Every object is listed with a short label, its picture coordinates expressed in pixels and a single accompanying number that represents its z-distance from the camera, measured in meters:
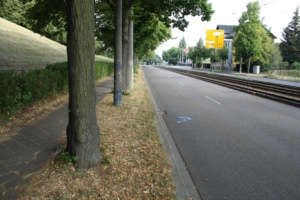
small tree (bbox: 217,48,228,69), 56.47
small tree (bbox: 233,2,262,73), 41.34
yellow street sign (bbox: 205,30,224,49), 36.81
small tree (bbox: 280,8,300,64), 58.76
